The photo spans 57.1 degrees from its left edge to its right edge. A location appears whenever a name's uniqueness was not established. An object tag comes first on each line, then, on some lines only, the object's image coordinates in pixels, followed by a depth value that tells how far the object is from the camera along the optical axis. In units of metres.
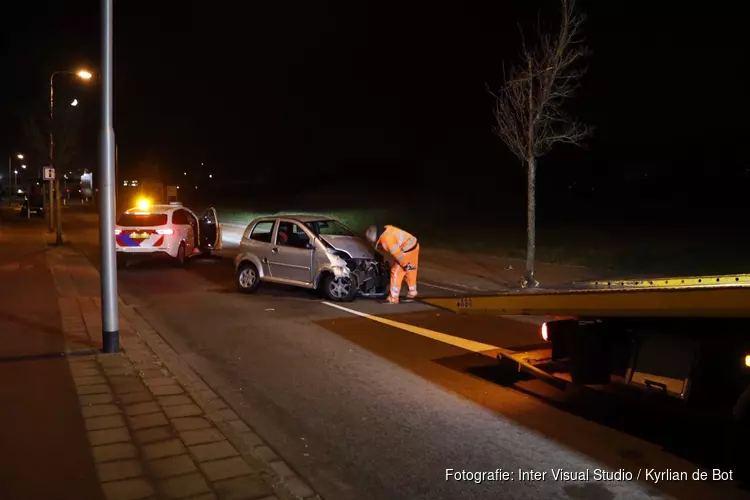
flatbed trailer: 4.67
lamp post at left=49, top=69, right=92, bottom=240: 25.40
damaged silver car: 12.55
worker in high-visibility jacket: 12.19
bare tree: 14.37
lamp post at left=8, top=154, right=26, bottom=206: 87.21
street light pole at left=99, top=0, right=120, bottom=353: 7.93
